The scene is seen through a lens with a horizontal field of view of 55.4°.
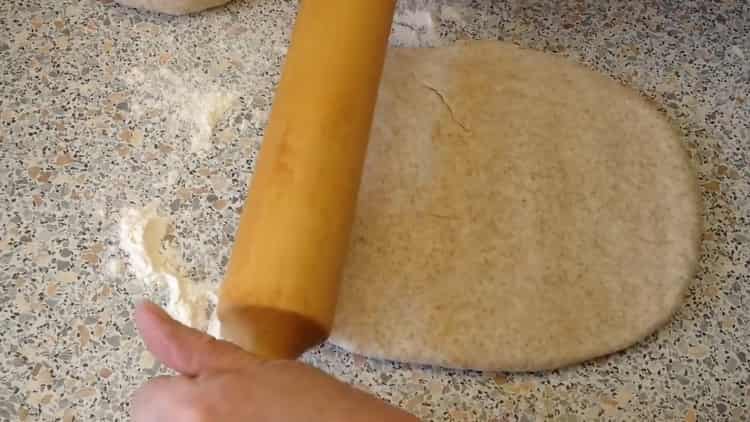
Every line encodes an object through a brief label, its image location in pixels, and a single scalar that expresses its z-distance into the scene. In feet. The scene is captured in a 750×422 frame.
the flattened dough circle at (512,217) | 2.51
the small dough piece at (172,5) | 3.18
